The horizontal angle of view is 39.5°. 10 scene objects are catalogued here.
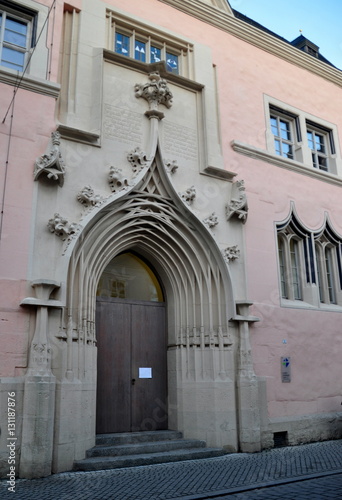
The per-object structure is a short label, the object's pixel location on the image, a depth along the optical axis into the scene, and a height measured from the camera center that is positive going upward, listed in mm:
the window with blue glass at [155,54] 10170 +6942
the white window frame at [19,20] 8344 +6487
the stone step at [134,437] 7543 -721
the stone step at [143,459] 6711 -971
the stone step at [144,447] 7121 -850
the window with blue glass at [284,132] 11578 +6111
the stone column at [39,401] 6316 -103
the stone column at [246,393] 8297 -68
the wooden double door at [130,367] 8180 +421
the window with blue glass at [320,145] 12242 +6106
